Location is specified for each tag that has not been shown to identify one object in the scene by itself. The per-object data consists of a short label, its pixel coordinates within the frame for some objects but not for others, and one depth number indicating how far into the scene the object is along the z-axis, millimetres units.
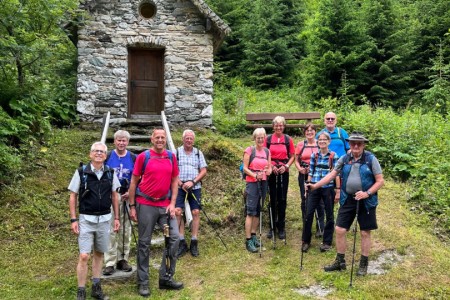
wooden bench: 12258
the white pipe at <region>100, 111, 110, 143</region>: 7547
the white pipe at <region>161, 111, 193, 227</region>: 5795
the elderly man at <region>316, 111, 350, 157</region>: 6086
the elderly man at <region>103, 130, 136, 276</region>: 5070
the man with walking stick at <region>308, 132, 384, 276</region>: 4895
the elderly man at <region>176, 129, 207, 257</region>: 5652
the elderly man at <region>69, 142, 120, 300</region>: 4379
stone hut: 10961
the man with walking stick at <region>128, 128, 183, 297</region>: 4730
